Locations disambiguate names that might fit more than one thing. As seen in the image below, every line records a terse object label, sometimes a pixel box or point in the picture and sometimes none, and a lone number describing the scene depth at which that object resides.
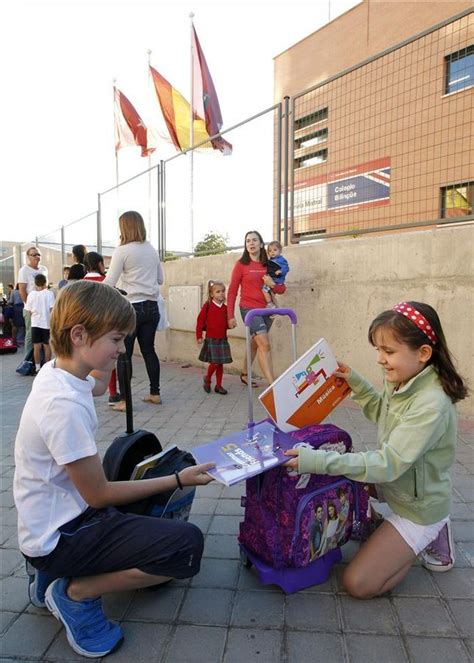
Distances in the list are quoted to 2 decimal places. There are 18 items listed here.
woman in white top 4.86
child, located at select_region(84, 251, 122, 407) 5.30
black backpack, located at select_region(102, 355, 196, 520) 1.97
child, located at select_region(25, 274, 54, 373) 7.43
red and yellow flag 12.34
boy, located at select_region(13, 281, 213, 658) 1.65
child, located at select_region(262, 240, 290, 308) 5.48
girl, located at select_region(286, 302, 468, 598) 1.90
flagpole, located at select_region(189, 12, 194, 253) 8.20
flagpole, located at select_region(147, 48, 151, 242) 8.96
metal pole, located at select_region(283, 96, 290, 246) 6.07
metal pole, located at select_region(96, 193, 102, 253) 11.43
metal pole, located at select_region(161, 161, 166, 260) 8.64
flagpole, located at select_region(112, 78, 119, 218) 13.81
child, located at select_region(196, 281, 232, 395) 5.88
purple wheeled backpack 1.96
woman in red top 5.46
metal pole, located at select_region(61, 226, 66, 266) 13.96
